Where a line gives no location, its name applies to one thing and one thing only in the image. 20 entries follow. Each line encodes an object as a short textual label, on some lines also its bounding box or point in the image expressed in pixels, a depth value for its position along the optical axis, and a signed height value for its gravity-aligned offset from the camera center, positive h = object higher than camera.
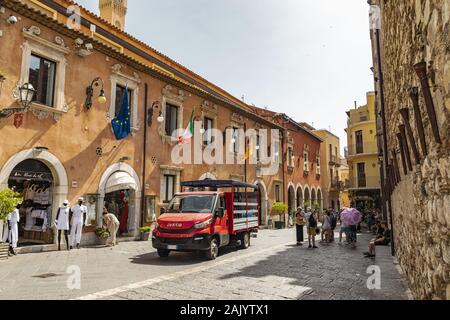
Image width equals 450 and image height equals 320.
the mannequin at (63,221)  11.18 -0.65
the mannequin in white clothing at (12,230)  9.78 -0.83
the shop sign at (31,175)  10.40 +0.87
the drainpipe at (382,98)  10.16 +3.38
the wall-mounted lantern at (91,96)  12.77 +4.11
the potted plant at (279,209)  24.65 -0.59
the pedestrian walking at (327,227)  14.58 -1.16
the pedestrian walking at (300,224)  13.93 -0.96
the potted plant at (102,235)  12.40 -1.24
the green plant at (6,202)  8.76 +0.00
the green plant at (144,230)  14.27 -1.22
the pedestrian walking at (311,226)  13.02 -0.98
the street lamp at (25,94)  9.70 +3.19
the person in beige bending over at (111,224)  12.59 -0.85
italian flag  16.96 +3.53
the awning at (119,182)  13.27 +0.79
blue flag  13.64 +3.31
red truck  9.55 -0.66
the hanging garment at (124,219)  14.60 -0.77
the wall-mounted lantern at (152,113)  15.45 +4.14
